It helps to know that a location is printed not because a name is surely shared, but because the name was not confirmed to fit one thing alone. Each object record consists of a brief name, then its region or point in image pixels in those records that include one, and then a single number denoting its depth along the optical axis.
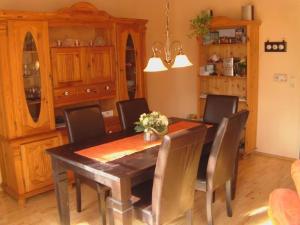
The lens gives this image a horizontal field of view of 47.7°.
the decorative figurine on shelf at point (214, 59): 4.94
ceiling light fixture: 2.79
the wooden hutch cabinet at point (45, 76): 3.37
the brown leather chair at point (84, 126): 3.14
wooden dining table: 2.29
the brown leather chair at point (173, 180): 2.19
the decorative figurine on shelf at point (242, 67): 4.59
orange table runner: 2.63
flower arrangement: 2.94
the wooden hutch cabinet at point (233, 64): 4.49
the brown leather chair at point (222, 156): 2.72
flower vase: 2.97
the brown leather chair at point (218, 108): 3.65
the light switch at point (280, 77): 4.44
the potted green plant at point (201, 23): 4.63
